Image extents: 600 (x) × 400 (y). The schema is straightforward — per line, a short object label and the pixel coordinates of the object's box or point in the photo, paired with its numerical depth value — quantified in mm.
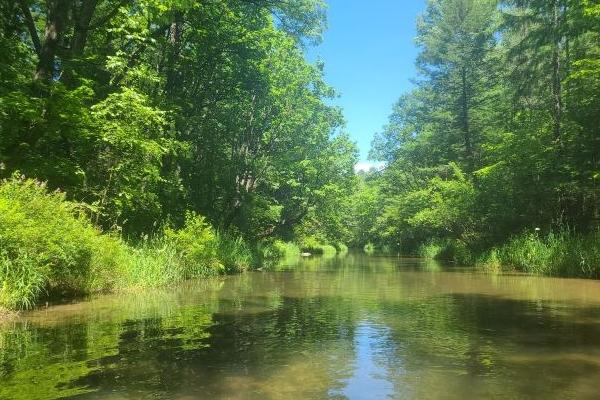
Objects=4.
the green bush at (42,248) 9609
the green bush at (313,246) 56812
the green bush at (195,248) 18406
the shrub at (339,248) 68750
